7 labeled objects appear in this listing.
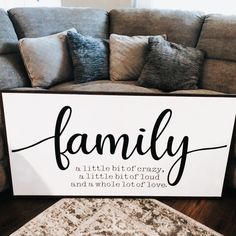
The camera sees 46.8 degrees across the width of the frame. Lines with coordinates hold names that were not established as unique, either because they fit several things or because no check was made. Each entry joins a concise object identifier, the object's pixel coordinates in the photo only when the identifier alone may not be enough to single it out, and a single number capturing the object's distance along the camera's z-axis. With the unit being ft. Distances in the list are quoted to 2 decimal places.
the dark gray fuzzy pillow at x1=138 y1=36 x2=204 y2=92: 5.51
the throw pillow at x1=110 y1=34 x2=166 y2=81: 5.96
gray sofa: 5.45
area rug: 3.76
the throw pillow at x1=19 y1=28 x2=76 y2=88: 5.38
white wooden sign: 3.76
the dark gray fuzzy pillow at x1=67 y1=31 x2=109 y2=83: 5.69
